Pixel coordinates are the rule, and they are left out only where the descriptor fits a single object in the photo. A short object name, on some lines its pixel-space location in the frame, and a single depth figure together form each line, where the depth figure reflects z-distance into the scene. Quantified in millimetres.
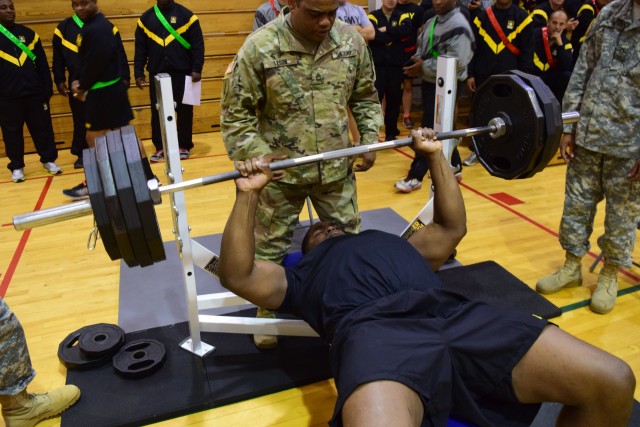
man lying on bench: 1606
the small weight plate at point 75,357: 2434
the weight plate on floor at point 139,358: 2379
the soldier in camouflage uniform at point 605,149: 2537
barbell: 1577
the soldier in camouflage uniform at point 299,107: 2270
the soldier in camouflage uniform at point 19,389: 1968
